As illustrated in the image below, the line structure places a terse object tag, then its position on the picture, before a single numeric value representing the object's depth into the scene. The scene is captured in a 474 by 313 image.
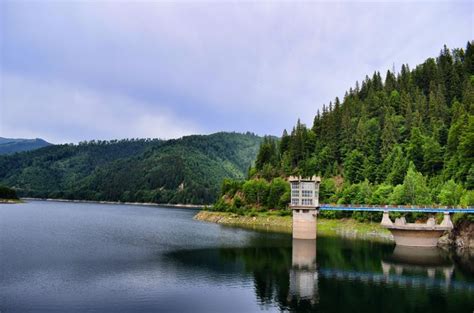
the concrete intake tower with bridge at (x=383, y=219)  92.31
